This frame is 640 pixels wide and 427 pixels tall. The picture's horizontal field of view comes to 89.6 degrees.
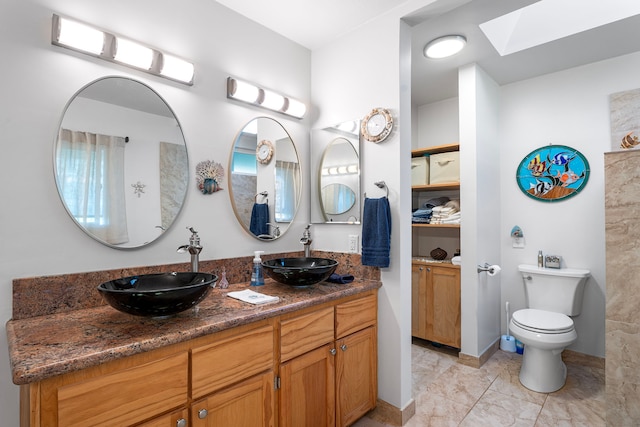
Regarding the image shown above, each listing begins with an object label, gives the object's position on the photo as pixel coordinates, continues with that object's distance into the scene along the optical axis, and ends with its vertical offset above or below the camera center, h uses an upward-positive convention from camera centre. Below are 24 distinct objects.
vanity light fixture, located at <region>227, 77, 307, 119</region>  2.04 +0.83
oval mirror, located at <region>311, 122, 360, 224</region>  2.27 +0.33
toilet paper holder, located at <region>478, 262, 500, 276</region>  2.80 -0.45
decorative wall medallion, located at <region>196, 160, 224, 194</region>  1.89 +0.26
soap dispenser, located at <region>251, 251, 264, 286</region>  1.98 -0.33
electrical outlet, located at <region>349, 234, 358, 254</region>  2.27 -0.17
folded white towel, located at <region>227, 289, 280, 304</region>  1.58 -0.40
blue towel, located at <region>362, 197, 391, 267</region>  2.00 -0.09
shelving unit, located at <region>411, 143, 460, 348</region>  2.97 -0.74
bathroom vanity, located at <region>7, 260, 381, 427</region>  0.97 -0.54
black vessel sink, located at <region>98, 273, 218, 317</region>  1.15 -0.29
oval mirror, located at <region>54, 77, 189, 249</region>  1.47 +0.28
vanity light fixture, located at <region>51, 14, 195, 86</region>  1.42 +0.82
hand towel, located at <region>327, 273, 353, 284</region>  2.04 -0.38
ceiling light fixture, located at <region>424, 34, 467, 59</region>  2.37 +1.32
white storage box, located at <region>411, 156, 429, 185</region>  3.34 +0.50
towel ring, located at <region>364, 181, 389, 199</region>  2.08 +0.22
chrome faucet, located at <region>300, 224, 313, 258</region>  2.34 -0.17
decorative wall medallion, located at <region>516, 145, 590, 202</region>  2.85 +0.41
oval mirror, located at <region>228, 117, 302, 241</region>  2.09 +0.28
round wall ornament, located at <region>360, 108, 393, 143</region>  2.06 +0.61
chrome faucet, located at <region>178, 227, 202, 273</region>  1.73 -0.16
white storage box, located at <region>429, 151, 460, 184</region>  3.09 +0.50
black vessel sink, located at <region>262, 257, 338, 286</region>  1.76 -0.31
